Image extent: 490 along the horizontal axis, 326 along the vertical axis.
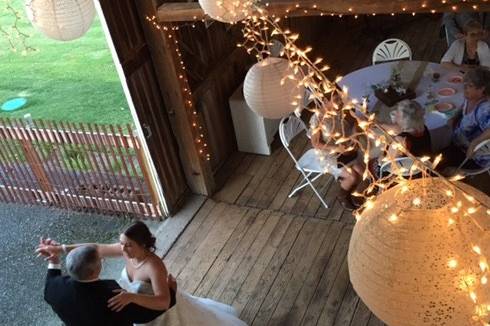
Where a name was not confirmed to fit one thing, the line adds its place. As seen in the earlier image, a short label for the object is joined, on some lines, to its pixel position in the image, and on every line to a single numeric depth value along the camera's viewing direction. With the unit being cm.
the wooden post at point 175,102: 504
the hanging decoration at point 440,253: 178
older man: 318
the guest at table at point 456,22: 601
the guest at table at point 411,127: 425
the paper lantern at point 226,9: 362
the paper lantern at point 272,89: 409
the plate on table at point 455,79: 510
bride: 341
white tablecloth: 479
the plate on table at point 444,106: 482
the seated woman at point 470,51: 546
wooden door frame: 474
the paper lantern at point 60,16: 392
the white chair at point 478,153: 446
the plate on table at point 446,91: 498
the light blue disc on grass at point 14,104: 872
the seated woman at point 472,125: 450
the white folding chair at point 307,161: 518
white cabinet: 616
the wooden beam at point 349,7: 372
